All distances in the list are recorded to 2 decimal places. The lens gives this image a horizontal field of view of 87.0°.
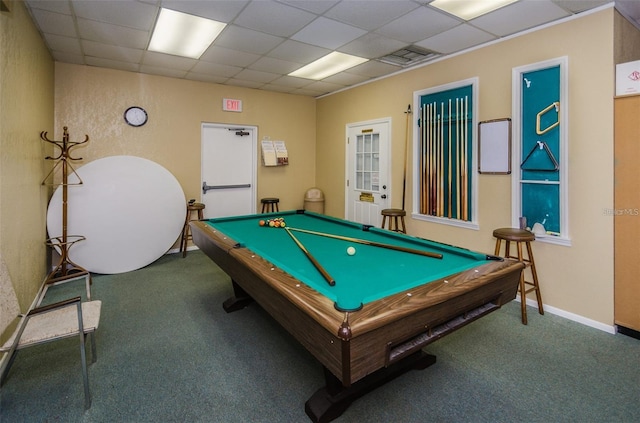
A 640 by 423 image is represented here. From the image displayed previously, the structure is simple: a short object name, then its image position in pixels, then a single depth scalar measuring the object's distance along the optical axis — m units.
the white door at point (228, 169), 5.32
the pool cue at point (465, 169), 3.63
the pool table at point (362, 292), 1.26
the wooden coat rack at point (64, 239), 3.64
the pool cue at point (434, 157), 3.96
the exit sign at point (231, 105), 5.32
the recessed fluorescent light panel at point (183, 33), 3.02
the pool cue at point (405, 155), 4.35
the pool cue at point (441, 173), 3.88
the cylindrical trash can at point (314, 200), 6.02
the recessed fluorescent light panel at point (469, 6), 2.67
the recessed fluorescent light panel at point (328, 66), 4.04
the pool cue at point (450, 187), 3.81
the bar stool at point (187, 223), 4.89
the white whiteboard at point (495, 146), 3.25
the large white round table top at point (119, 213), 3.90
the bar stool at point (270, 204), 5.67
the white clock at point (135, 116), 4.59
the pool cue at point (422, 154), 4.11
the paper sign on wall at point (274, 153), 5.70
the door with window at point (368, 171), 4.76
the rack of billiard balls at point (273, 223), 3.23
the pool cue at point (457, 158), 3.70
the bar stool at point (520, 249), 2.80
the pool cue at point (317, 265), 1.67
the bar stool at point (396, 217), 4.14
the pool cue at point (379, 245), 2.11
